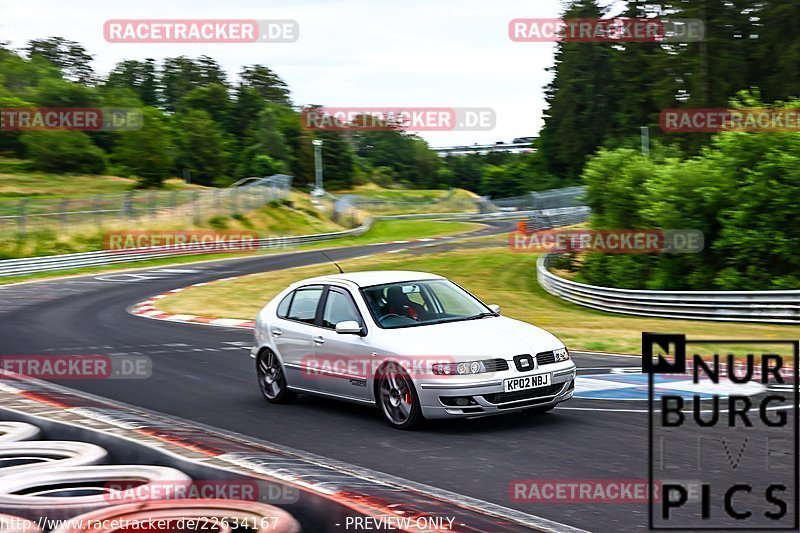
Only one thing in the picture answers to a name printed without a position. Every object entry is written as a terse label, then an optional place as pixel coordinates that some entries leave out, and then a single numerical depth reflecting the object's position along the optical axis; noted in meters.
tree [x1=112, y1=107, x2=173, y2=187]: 79.25
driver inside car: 9.86
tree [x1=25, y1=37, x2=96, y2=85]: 159.12
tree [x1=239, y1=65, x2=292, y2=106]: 173.25
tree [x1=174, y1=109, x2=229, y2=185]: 103.75
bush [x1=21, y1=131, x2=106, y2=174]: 82.12
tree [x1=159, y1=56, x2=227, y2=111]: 162.51
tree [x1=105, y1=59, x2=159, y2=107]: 156.75
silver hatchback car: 8.79
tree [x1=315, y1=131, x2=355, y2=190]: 129.62
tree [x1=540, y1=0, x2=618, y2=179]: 100.62
